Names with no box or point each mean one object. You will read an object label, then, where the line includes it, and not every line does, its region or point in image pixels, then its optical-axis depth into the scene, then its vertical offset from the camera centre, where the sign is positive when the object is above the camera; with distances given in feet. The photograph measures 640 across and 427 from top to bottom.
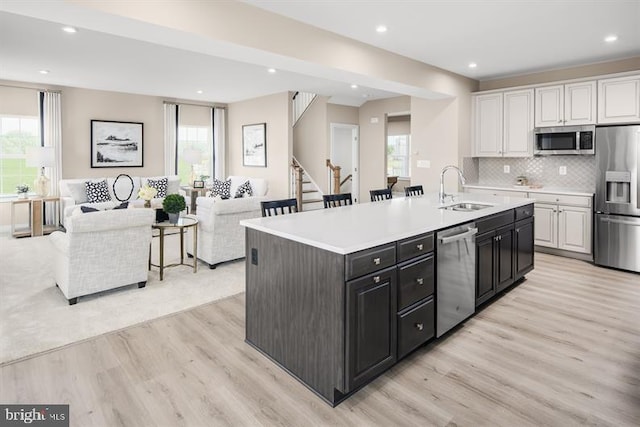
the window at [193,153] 29.18 +3.70
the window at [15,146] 23.63 +3.37
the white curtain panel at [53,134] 24.31 +4.28
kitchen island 7.04 -1.84
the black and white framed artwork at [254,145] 29.01 +4.30
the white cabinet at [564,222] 16.84 -1.00
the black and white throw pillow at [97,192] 24.06 +0.57
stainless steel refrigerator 15.16 +0.07
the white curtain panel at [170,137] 29.45 +4.87
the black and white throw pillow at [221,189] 27.76 +0.84
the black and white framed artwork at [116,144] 26.39 +3.99
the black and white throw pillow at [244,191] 26.32 +0.67
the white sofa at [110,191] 23.09 +0.63
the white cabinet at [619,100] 15.76 +4.14
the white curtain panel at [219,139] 32.40 +5.19
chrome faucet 13.47 +0.16
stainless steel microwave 17.02 +2.71
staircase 27.40 +0.79
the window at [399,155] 38.37 +4.51
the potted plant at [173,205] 14.76 -0.16
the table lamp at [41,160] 22.50 +2.39
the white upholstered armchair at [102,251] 11.82 -1.60
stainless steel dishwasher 9.32 -1.93
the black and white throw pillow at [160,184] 26.53 +1.15
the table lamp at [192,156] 28.84 +3.34
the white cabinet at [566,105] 16.94 +4.32
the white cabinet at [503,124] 18.99 +3.88
